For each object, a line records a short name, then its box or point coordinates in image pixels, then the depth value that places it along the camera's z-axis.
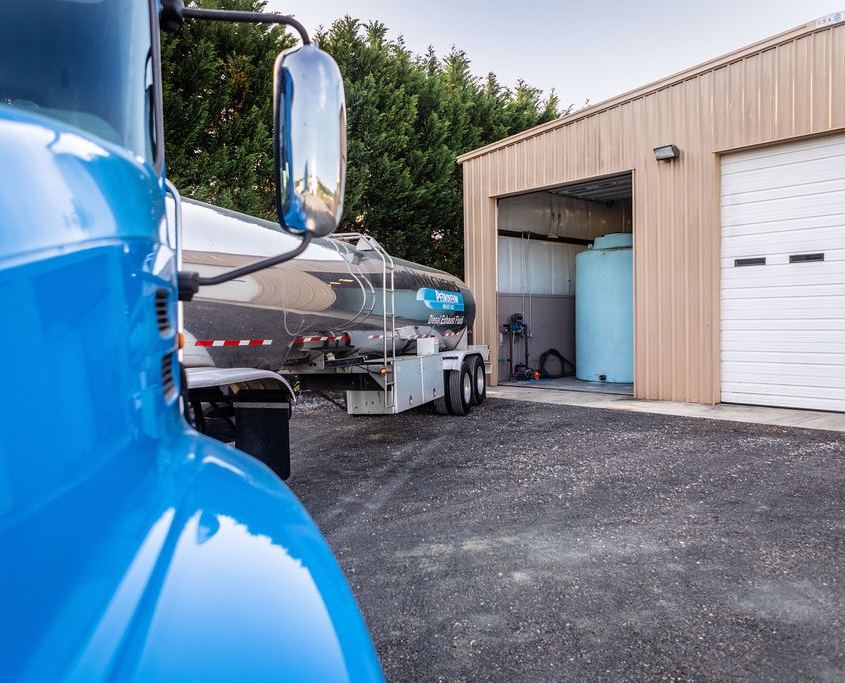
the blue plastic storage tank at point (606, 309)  13.41
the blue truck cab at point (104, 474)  0.84
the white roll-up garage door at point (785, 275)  9.12
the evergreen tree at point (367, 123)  11.00
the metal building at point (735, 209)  9.10
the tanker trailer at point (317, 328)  3.42
